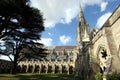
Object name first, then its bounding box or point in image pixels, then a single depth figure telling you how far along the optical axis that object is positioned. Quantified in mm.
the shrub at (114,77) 5081
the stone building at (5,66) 34976
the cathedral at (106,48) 6335
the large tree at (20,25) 9146
